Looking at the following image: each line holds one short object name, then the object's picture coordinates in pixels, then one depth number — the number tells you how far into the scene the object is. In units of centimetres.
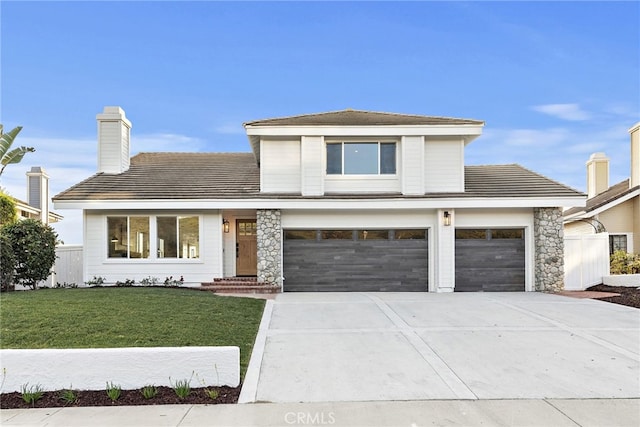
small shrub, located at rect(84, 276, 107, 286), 1272
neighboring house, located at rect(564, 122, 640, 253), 1680
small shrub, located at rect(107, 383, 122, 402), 469
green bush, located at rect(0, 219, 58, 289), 1113
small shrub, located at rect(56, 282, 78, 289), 1262
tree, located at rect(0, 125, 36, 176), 1233
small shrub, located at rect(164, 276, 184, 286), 1283
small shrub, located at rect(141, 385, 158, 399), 470
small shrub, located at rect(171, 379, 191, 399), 469
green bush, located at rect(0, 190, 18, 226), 1369
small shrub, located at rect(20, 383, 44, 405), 465
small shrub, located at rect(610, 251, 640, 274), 1505
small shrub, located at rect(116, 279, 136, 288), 1262
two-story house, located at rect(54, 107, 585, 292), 1270
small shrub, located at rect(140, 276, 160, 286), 1278
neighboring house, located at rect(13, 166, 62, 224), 2145
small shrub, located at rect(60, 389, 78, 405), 466
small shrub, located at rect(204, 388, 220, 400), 464
